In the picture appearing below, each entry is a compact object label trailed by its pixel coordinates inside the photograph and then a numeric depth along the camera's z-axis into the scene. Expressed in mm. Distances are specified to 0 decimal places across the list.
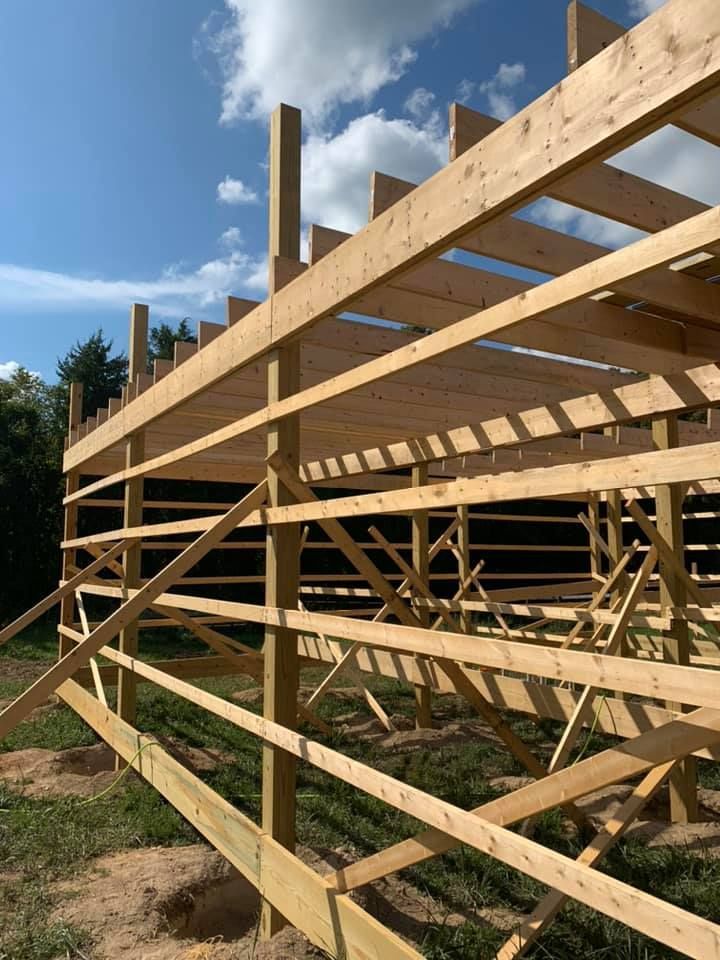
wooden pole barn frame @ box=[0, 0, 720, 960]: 2018
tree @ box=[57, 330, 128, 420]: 24375
